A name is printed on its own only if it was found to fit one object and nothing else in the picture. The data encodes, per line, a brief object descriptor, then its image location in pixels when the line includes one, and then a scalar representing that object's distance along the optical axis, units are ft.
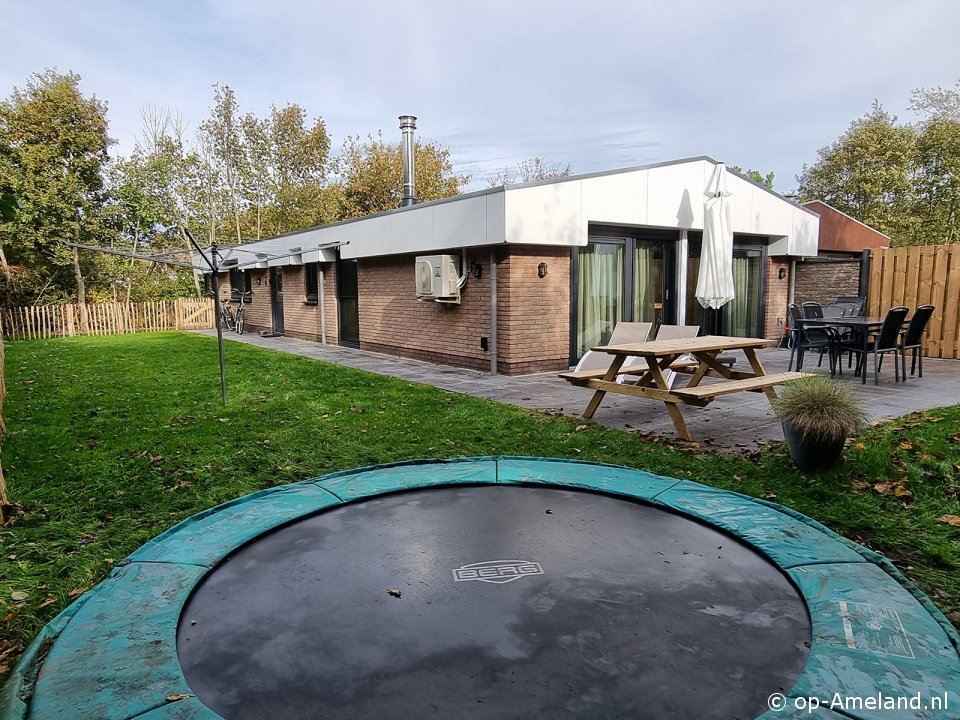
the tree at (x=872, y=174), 63.77
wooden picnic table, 15.31
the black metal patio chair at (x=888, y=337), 20.79
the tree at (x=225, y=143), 76.74
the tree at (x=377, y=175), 85.51
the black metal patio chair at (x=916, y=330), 21.72
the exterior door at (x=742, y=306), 33.45
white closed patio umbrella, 27.27
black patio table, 21.62
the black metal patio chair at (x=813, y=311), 26.37
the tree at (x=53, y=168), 47.91
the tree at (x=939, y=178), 58.23
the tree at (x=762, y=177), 109.81
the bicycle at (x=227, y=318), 56.90
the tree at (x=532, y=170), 102.17
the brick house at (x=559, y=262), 25.63
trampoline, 5.22
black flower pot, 11.95
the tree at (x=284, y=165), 79.15
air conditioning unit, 27.55
